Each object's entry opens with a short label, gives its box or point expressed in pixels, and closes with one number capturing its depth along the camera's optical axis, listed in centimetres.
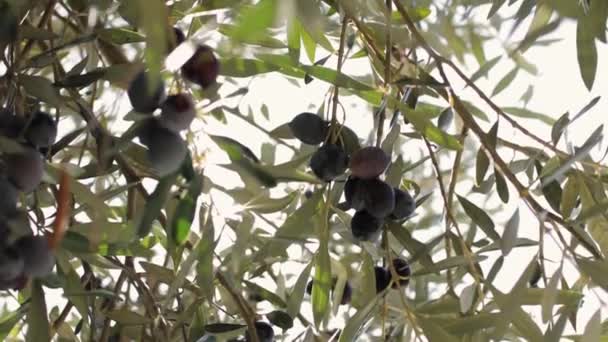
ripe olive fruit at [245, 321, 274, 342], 90
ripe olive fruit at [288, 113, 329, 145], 87
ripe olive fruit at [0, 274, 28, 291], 79
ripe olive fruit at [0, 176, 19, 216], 75
